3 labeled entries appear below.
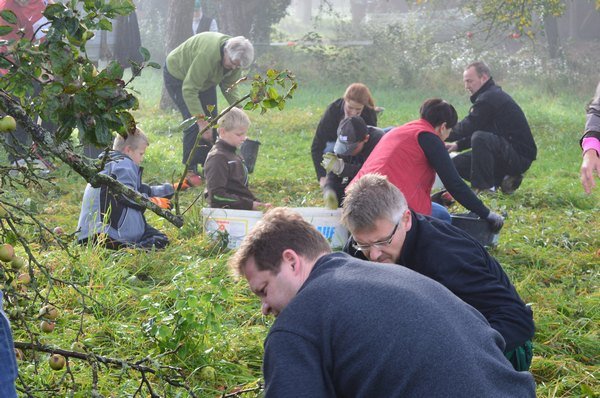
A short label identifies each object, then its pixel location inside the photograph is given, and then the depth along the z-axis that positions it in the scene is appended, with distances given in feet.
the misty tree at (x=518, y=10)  41.57
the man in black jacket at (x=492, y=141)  26.58
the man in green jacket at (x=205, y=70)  27.14
